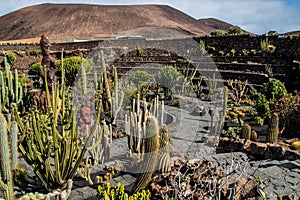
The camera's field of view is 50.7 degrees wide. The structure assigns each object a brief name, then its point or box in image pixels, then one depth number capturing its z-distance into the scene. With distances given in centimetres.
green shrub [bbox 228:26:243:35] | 2251
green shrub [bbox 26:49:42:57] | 2641
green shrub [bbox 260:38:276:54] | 1548
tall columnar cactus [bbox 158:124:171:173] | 391
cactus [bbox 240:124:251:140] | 579
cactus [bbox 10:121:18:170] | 336
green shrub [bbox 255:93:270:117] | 763
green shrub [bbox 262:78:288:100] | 853
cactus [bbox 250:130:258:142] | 593
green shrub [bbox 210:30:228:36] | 2365
